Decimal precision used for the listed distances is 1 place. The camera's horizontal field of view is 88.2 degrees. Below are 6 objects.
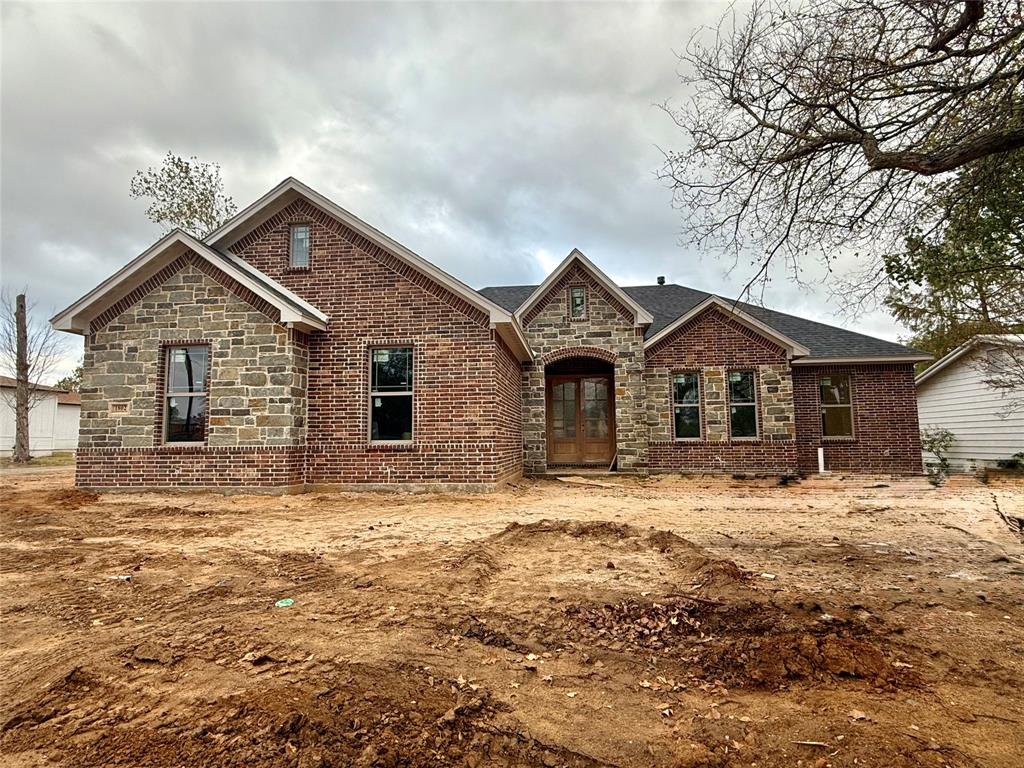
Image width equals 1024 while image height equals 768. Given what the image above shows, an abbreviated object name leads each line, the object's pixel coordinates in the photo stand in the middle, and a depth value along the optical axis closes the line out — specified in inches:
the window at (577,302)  589.6
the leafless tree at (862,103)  184.1
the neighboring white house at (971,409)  618.2
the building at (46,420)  981.2
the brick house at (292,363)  393.1
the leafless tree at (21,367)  831.7
